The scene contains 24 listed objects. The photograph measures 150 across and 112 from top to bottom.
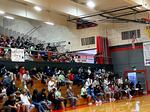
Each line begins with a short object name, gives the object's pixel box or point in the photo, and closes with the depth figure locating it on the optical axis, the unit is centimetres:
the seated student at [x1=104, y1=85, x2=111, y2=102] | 1866
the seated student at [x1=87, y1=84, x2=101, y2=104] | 1707
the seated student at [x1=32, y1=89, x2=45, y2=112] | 1218
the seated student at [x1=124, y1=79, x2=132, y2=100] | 2041
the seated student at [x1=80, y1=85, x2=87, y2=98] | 1683
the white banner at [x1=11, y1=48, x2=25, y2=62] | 1438
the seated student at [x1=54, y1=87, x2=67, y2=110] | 1420
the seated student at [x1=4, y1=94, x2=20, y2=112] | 1104
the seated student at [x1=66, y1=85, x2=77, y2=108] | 1539
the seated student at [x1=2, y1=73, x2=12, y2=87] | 1255
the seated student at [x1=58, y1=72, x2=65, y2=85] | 1629
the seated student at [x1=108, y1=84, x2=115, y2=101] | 1900
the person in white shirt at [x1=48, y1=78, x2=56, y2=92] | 1463
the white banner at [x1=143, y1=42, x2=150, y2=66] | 2266
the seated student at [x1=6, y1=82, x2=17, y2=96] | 1218
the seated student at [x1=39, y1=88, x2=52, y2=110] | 1254
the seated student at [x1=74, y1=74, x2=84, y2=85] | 1781
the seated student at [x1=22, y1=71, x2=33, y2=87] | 1405
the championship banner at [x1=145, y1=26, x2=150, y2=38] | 2158
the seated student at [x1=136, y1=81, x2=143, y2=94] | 2191
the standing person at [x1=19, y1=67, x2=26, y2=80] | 1434
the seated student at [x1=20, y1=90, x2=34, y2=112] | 1181
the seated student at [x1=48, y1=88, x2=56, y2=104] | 1416
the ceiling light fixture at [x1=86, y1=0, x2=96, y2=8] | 1912
